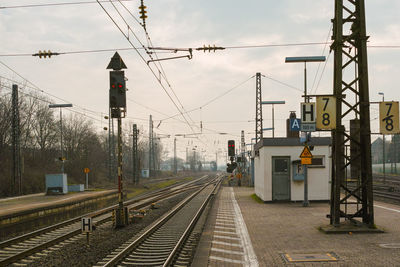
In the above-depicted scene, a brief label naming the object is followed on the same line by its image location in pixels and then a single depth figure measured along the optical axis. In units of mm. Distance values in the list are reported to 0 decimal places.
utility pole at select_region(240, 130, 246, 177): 54219
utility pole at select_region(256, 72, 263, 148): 35219
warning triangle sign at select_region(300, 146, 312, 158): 17188
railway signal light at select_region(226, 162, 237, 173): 38794
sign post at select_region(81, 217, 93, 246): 11812
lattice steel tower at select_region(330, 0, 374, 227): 12672
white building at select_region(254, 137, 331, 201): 22000
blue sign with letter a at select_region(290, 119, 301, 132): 21342
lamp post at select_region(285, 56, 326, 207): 18938
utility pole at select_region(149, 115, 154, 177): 63900
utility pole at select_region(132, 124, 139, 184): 46050
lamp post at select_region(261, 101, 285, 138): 33062
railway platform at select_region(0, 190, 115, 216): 20777
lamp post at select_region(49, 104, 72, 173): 32219
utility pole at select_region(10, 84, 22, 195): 29594
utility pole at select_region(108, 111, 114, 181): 49353
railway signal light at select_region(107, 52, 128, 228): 14789
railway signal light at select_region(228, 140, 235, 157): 35938
